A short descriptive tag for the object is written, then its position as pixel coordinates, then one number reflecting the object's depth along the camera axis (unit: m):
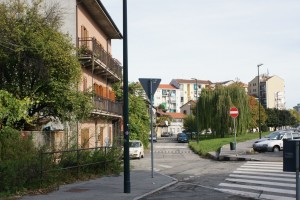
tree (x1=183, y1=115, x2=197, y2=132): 92.51
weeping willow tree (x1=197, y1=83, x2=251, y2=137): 58.60
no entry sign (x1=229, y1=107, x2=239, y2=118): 31.11
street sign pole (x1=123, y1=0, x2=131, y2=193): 14.12
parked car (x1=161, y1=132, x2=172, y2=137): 129.95
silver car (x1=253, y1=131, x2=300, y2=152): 34.72
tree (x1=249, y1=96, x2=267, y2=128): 86.18
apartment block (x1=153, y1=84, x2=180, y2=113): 170.62
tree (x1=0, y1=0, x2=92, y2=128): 19.11
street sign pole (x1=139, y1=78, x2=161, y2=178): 18.53
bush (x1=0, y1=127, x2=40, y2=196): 13.30
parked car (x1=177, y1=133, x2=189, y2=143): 76.02
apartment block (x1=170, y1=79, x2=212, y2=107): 181.25
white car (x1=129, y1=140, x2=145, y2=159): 35.72
